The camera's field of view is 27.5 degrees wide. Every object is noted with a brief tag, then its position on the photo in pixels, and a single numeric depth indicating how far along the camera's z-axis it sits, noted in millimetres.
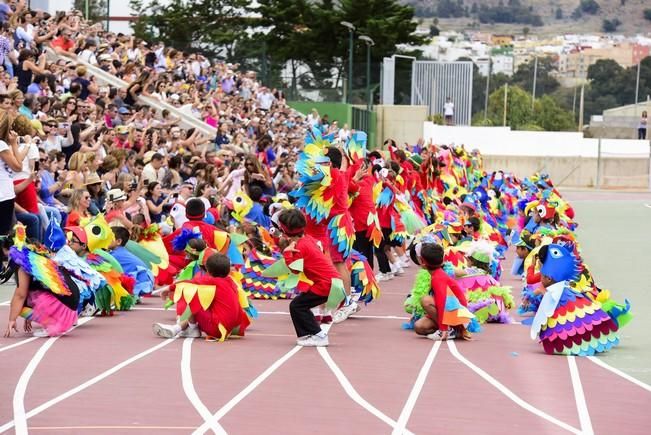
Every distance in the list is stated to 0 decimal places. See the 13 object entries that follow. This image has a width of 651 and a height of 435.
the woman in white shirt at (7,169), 13242
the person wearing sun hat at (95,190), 17656
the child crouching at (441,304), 13203
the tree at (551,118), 114875
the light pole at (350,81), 53375
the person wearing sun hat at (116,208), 16203
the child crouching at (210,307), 12789
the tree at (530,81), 180250
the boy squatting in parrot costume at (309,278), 12719
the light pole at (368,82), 54719
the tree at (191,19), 63688
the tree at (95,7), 65438
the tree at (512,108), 115125
